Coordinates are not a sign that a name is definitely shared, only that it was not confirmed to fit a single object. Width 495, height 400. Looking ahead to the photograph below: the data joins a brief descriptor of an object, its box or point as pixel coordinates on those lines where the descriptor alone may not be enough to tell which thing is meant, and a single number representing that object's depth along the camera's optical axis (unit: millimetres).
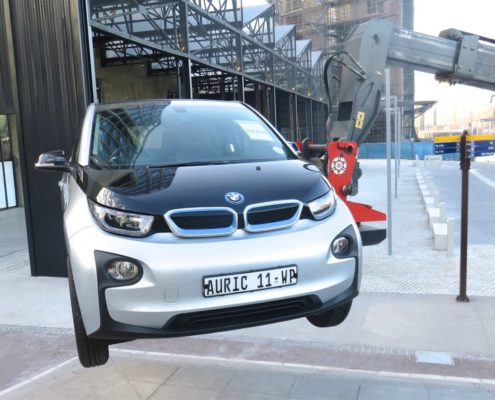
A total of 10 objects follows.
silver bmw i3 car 2453
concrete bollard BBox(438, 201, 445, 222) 8020
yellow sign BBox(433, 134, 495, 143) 4812
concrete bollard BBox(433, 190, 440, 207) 10021
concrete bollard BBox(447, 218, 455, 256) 6431
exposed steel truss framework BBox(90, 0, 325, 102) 8273
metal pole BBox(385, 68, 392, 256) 6469
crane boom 9117
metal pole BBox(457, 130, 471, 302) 4502
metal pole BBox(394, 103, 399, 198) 13362
